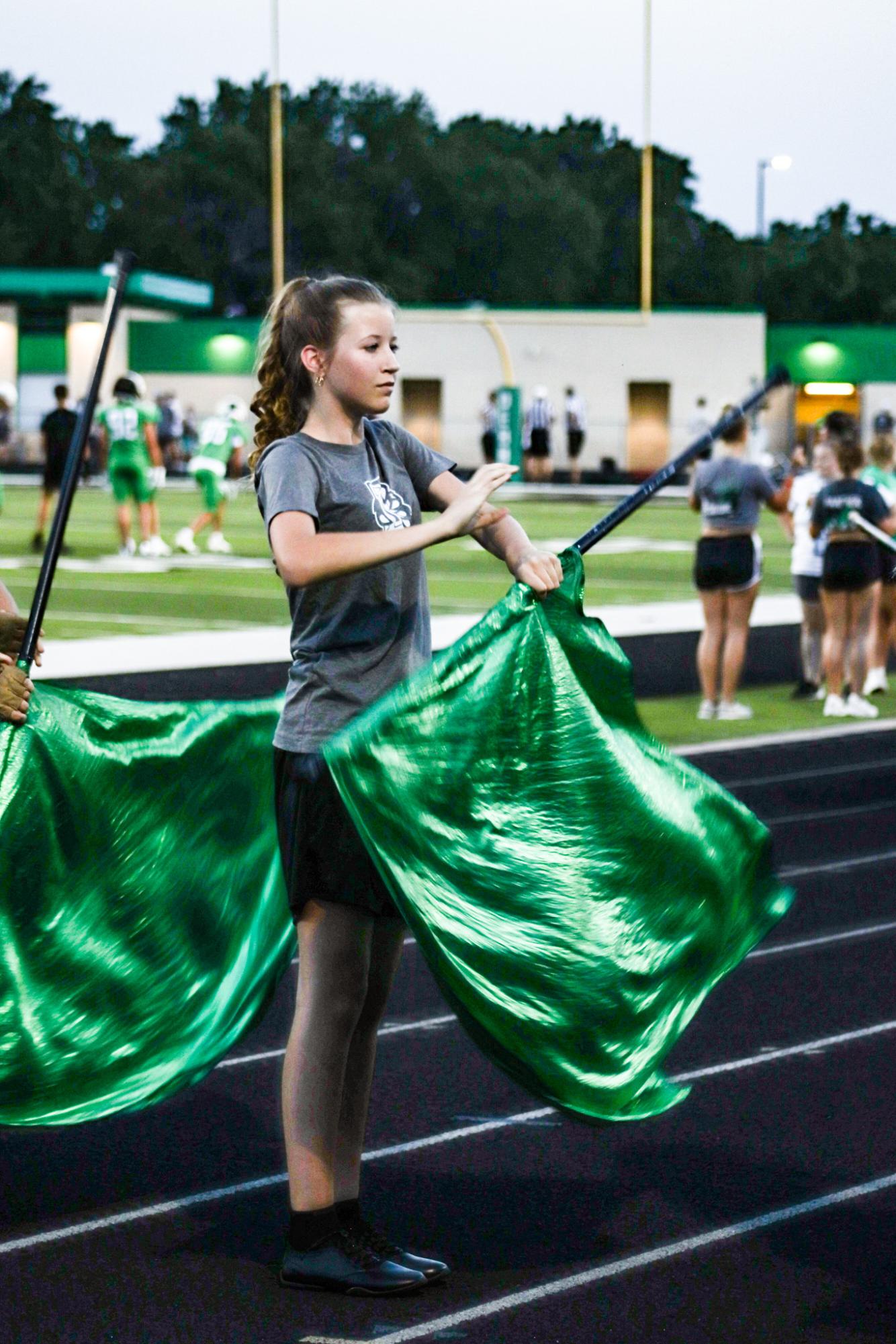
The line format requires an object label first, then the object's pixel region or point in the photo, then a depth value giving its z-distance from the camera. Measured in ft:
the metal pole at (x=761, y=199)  250.98
